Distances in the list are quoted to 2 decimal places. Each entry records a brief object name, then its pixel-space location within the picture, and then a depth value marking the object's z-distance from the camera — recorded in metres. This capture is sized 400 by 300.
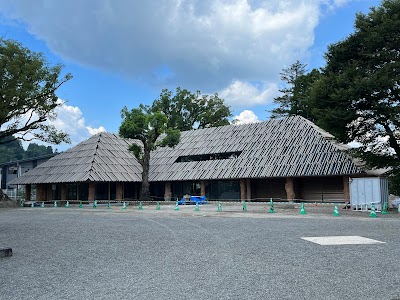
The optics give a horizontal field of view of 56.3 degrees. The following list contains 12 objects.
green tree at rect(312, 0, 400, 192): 22.69
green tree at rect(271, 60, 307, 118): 53.37
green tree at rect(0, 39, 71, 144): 34.69
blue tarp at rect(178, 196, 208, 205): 33.99
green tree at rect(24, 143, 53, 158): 107.89
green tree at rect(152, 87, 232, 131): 62.81
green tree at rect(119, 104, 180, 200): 34.34
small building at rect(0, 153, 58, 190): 49.12
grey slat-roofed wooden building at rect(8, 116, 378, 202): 30.77
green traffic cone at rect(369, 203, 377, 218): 18.70
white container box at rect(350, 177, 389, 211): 21.94
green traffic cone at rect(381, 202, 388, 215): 20.82
